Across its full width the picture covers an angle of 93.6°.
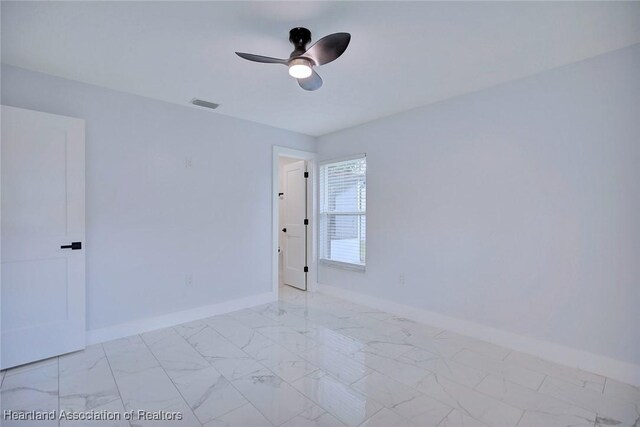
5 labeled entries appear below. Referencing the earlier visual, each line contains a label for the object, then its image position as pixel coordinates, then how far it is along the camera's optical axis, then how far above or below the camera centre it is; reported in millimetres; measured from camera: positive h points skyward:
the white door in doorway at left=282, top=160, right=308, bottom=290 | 4902 -247
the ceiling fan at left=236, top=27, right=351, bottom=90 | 1861 +1010
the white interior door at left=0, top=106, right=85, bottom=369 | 2395 -219
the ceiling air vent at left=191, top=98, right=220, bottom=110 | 3268 +1191
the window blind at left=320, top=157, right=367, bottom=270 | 4234 -27
